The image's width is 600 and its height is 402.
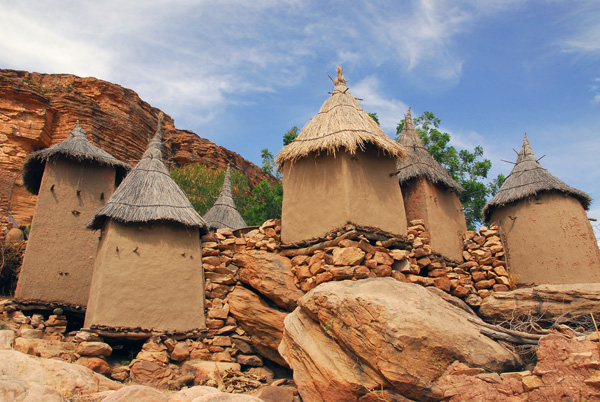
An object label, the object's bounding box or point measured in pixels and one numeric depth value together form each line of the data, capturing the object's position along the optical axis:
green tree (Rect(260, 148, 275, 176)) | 19.77
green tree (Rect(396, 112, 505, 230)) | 16.47
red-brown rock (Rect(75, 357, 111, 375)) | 7.39
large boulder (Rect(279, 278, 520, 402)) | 5.54
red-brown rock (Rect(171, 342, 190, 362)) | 8.02
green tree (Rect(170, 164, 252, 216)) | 21.61
